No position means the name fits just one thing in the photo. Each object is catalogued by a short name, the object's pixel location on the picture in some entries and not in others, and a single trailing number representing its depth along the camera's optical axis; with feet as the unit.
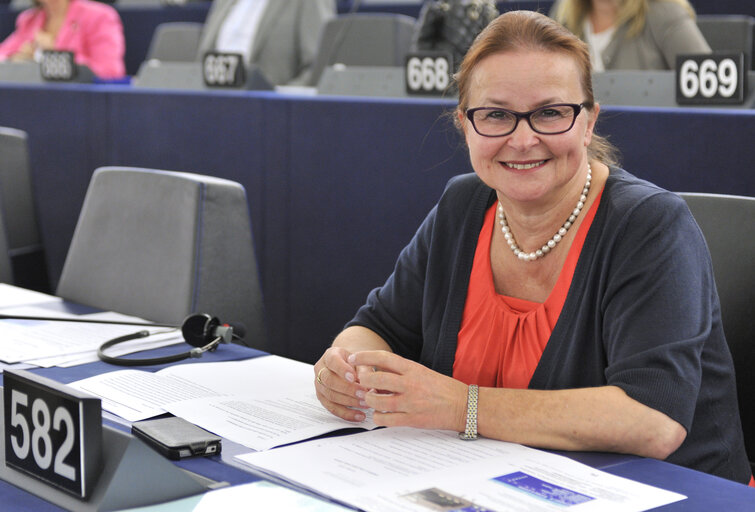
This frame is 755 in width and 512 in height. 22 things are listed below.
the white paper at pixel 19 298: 8.02
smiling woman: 6.11
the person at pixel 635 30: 10.94
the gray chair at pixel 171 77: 11.91
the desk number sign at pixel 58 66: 12.89
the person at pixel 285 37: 15.86
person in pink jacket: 17.88
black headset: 7.05
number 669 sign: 8.43
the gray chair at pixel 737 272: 6.94
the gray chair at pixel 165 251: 8.16
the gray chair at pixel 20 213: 11.22
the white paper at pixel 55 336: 6.96
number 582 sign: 5.57
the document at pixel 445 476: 5.52
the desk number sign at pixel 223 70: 11.11
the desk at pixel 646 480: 5.56
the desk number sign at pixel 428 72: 9.49
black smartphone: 5.85
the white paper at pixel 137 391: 6.28
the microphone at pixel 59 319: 7.55
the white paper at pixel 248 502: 5.46
